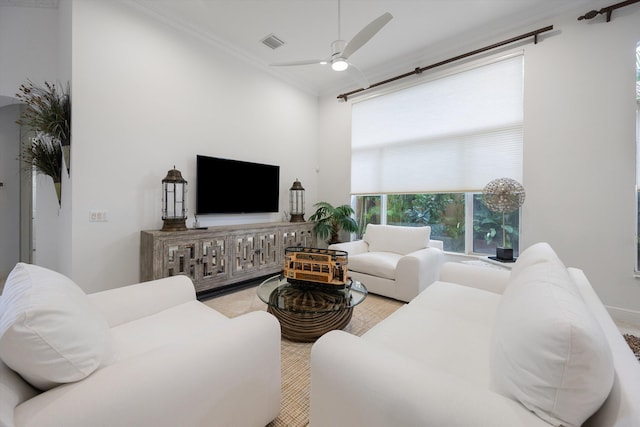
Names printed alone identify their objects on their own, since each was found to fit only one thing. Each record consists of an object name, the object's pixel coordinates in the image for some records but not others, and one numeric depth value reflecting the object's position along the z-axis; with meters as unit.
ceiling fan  2.10
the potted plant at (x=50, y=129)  2.49
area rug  1.37
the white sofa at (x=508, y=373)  0.62
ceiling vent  3.33
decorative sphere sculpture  2.69
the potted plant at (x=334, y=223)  4.09
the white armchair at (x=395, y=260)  2.73
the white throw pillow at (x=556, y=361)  0.61
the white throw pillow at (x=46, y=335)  0.71
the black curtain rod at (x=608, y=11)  2.36
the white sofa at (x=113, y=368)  0.69
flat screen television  3.31
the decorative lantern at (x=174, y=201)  2.85
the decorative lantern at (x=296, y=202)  4.23
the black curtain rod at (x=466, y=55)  2.81
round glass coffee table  1.84
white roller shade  3.09
